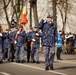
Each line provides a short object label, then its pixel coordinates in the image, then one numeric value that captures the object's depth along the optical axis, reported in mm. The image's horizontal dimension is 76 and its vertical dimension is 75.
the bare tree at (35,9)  29920
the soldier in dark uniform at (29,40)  20500
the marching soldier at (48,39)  16000
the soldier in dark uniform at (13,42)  20666
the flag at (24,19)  29034
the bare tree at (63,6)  41691
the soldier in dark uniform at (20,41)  20156
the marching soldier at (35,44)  20203
